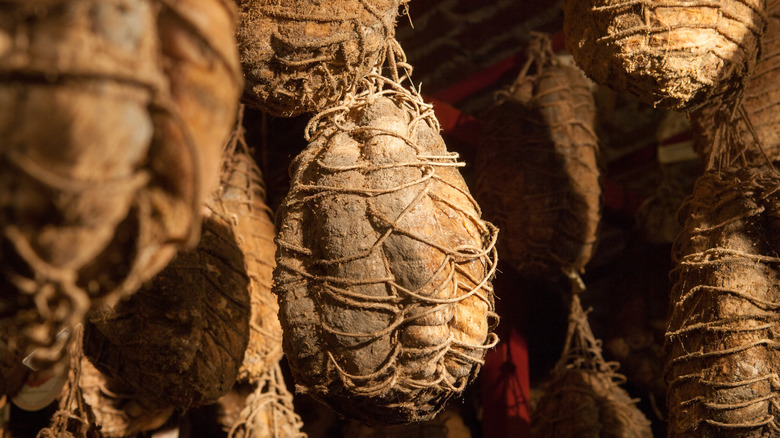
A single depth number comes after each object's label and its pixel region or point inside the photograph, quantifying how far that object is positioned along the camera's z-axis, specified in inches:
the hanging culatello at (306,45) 37.8
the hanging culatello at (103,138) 17.9
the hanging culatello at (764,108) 59.6
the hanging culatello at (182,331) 49.7
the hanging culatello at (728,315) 47.9
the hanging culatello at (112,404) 62.2
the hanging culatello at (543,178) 70.9
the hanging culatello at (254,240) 60.6
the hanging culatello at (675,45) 44.9
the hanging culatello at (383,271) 39.3
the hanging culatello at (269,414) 65.0
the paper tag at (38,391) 65.7
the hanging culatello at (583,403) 72.5
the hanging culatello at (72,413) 55.8
